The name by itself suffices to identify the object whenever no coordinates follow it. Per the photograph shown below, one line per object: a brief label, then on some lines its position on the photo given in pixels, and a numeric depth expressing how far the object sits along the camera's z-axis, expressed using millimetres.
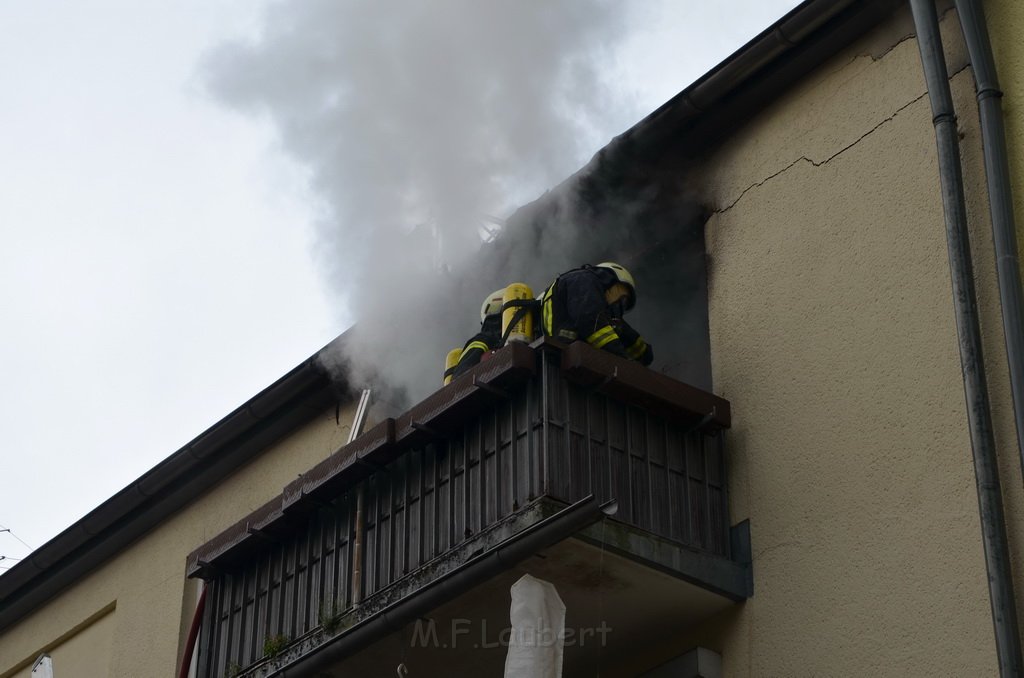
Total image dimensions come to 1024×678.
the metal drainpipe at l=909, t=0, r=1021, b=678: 7254
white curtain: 8156
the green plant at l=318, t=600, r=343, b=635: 9799
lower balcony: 8547
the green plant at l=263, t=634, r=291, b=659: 10289
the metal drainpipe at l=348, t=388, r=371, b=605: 9953
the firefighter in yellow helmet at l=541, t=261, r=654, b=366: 9547
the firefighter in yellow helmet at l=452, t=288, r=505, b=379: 10344
